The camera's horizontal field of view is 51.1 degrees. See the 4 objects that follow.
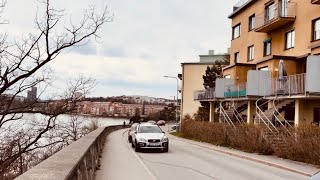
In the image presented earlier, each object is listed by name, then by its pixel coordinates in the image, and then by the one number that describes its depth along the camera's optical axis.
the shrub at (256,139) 13.80
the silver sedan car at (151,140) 18.16
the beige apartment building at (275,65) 20.10
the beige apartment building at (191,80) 63.40
